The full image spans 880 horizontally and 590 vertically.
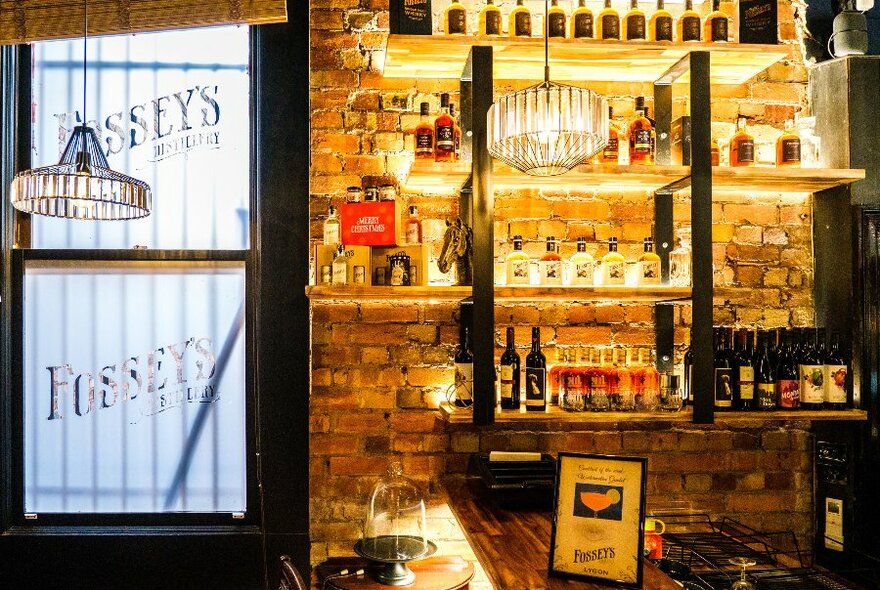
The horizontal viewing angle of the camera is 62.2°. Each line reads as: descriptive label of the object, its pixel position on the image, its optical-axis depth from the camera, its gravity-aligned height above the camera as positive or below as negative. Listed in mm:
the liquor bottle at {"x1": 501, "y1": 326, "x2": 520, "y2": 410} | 2775 -317
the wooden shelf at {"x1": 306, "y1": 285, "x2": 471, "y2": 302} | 2666 +42
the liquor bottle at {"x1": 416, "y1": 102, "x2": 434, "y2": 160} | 2793 +619
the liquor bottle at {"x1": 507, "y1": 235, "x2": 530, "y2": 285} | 2812 +128
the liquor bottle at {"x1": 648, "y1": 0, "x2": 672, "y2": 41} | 2773 +1054
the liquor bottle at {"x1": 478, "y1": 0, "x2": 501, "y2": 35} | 2771 +1074
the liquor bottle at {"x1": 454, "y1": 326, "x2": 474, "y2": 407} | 2777 -304
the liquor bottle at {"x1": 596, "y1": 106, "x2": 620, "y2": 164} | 2883 +597
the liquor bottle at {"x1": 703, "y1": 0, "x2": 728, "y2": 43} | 2775 +1047
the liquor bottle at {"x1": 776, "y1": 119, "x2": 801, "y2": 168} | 2932 +607
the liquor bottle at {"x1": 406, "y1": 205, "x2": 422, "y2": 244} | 2848 +292
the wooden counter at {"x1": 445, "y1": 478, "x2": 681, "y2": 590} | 1898 -719
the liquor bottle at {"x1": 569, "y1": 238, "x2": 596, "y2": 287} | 2834 +135
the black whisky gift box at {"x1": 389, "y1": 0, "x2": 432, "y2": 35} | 2678 +1054
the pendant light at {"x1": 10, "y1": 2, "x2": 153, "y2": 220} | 2180 +371
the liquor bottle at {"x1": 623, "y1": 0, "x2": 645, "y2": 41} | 2754 +1048
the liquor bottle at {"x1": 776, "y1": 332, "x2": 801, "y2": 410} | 2779 -342
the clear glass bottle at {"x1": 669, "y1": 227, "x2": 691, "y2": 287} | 2902 +157
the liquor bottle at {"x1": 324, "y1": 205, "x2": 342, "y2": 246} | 2898 +292
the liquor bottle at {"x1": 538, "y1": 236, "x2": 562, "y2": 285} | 2805 +131
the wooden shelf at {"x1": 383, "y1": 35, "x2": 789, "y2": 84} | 2699 +941
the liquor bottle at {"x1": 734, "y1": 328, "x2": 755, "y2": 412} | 2775 -327
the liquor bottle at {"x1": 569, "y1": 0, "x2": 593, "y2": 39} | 2764 +1058
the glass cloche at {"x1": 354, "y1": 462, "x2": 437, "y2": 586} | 2424 -811
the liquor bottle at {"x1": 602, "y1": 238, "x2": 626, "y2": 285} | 2834 +130
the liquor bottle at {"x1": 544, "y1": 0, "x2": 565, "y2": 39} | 2811 +1081
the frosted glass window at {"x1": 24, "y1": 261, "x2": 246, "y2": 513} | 3043 -345
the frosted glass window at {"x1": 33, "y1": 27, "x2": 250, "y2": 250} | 3076 +772
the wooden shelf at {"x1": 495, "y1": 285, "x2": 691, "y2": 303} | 2662 +32
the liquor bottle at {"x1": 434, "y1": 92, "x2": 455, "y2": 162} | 2787 +638
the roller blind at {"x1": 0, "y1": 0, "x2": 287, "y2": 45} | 2988 +1196
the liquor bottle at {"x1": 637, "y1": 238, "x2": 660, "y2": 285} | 2848 +130
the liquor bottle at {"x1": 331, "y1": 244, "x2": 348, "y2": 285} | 2717 +124
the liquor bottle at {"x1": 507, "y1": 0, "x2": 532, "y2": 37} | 2787 +1070
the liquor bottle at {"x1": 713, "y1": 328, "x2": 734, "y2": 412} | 2768 -306
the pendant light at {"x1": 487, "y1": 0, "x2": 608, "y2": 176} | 2162 +528
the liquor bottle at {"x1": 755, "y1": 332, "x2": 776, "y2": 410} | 2766 -307
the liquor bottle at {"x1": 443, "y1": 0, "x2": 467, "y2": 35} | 2771 +1075
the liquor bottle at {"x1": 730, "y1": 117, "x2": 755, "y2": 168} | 2904 +607
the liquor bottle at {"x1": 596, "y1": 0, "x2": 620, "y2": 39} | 2746 +1049
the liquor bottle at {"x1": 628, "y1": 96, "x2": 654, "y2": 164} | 2846 +625
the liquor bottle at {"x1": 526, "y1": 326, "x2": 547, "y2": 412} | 2732 -326
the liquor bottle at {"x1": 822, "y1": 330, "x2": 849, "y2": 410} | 2791 -326
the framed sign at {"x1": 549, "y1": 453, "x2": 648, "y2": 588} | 1906 -586
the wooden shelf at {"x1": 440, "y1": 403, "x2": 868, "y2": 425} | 2650 -424
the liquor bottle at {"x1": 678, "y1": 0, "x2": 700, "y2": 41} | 2785 +1054
